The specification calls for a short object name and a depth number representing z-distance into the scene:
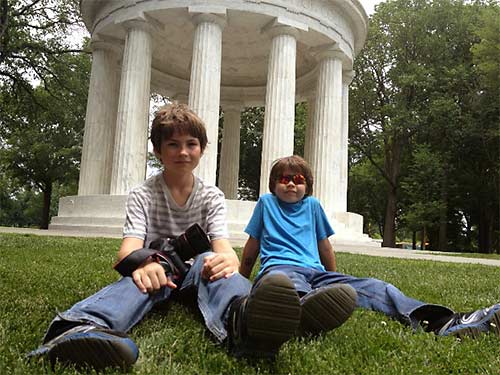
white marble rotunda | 18.91
